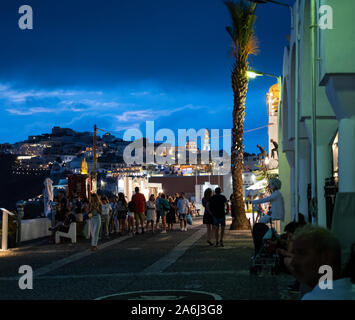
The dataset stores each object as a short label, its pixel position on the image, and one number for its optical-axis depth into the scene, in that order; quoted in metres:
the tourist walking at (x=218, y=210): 16.86
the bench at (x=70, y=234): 19.56
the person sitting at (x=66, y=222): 19.64
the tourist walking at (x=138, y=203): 23.00
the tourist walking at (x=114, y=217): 25.03
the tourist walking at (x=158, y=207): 26.71
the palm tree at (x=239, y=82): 25.31
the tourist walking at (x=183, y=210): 25.81
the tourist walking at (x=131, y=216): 23.19
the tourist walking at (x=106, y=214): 22.72
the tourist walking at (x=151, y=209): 25.11
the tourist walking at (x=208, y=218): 17.39
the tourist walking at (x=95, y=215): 16.33
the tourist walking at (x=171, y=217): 27.11
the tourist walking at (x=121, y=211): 23.94
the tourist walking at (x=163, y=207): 25.88
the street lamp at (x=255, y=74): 25.47
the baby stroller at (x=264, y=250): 9.64
